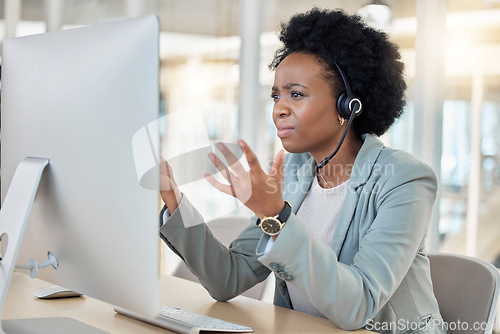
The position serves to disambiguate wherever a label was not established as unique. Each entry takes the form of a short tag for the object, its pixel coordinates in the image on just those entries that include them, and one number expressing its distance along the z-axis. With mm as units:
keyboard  2829
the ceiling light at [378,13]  4130
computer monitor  2583
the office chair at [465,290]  3039
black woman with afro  2832
